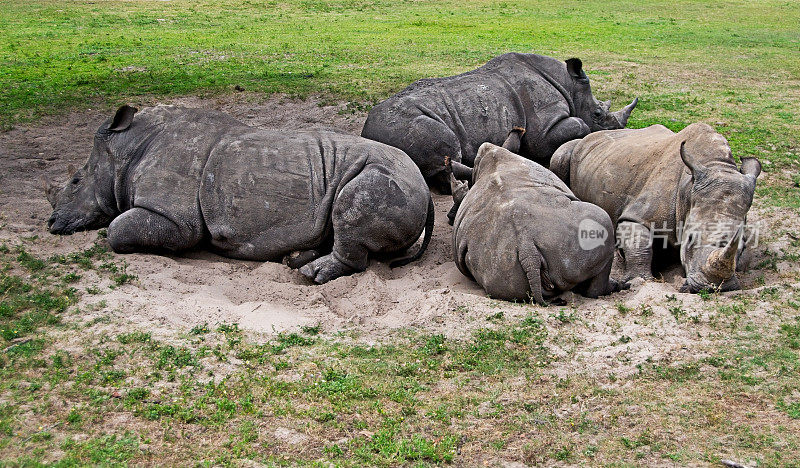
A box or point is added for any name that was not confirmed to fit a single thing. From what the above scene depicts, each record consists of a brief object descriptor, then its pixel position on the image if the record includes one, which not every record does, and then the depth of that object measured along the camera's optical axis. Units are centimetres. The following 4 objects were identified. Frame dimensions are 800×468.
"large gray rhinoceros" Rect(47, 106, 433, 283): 738
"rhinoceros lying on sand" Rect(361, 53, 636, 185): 980
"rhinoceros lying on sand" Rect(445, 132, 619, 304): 641
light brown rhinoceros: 665
